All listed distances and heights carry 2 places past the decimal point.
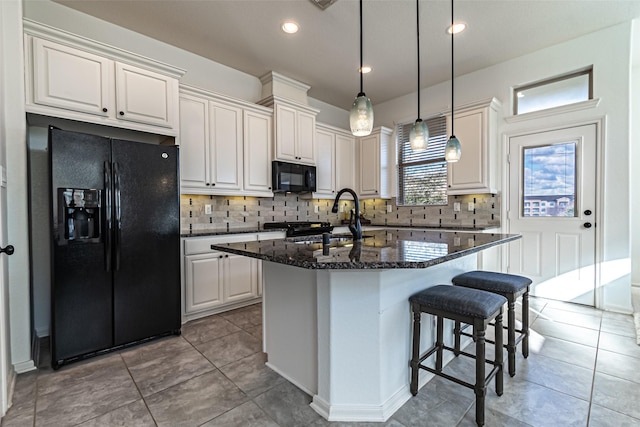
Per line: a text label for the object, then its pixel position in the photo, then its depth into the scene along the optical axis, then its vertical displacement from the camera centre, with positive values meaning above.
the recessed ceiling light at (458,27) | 2.93 +1.81
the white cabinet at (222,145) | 3.12 +0.74
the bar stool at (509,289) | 1.87 -0.53
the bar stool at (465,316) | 1.46 -0.55
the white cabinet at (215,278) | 2.88 -0.71
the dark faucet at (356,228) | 2.02 -0.13
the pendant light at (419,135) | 2.29 +0.57
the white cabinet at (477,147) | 3.65 +0.76
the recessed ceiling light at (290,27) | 2.89 +1.80
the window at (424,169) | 4.29 +0.60
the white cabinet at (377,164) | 4.71 +0.72
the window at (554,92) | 3.28 +1.34
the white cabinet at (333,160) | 4.49 +0.77
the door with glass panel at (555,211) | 3.19 -0.04
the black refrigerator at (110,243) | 2.05 -0.25
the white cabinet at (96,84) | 2.14 +1.02
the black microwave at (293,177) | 3.79 +0.43
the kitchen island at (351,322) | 1.50 -0.61
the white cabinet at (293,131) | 3.83 +1.06
